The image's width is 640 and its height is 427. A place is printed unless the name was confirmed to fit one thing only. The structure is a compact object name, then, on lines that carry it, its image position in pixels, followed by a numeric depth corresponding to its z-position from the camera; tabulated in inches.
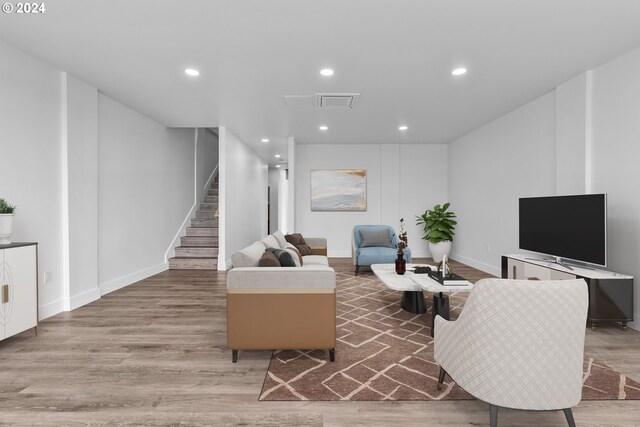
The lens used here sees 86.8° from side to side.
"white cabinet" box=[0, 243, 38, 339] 112.9
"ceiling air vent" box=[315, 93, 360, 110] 181.5
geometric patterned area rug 87.1
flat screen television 136.0
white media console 129.0
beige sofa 101.8
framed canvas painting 326.0
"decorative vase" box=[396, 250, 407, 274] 159.5
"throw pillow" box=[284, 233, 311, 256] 217.3
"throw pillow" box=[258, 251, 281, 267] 116.1
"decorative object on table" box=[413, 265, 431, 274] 158.9
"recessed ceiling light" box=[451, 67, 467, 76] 150.3
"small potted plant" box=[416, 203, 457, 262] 294.2
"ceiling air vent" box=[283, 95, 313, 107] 185.2
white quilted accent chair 63.1
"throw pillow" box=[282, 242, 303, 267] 174.2
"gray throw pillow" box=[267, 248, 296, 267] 122.0
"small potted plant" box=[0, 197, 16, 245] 115.0
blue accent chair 228.8
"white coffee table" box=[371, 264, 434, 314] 137.3
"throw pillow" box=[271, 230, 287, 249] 185.6
